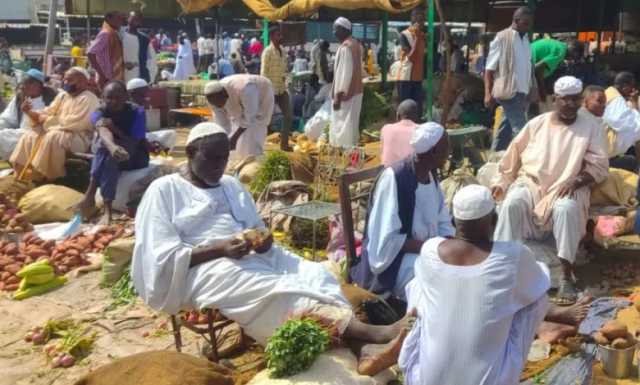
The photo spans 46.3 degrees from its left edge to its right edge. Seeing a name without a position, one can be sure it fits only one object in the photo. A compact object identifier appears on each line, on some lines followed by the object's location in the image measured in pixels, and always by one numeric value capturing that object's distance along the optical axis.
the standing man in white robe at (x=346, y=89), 9.12
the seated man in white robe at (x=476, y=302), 2.83
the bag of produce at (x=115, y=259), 5.64
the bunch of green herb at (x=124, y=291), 5.38
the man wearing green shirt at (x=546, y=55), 10.23
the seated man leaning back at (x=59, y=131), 7.83
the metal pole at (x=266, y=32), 12.74
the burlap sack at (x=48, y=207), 7.29
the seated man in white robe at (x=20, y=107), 8.56
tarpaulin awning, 9.98
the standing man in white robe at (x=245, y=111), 7.64
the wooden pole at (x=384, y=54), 13.24
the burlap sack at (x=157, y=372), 3.27
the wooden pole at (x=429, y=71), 9.92
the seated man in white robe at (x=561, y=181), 5.11
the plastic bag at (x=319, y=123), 10.70
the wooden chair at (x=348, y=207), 4.43
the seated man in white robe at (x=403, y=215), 4.16
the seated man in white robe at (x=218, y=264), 3.73
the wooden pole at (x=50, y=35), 13.77
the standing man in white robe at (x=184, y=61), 19.67
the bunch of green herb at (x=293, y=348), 3.38
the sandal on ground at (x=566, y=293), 5.10
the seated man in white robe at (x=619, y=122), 6.53
